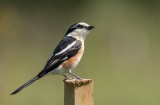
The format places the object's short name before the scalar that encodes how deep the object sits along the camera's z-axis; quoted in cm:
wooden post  950
